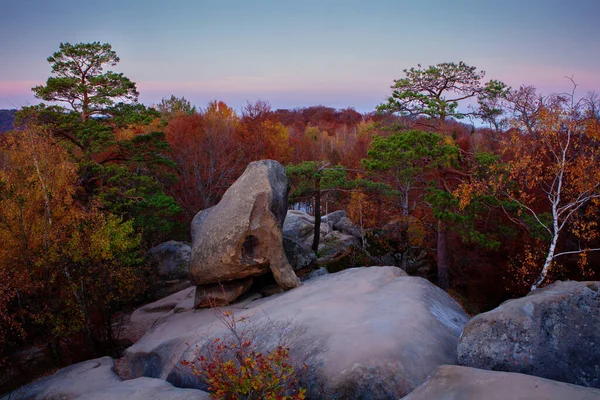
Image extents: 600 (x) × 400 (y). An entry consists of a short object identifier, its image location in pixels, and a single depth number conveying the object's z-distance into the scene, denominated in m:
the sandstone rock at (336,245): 24.64
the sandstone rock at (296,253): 20.02
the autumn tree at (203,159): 28.78
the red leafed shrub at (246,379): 6.18
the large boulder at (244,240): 15.18
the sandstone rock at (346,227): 28.02
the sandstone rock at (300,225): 27.16
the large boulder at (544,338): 6.75
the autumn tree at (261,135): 35.00
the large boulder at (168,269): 22.34
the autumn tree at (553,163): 12.66
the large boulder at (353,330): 7.75
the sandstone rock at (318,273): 18.34
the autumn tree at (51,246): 14.25
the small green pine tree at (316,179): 19.09
